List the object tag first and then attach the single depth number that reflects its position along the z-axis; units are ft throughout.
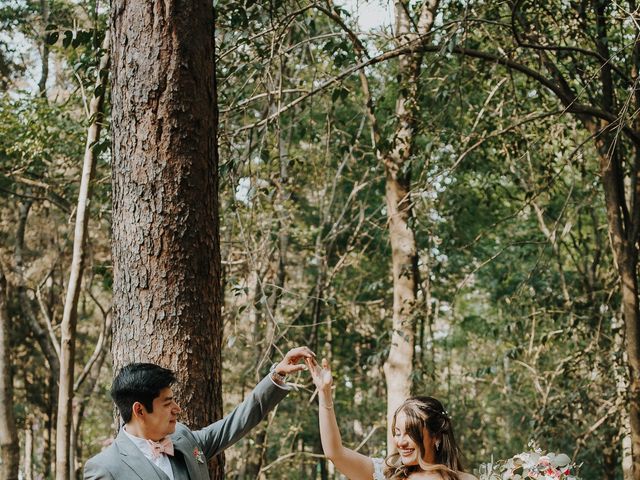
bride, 11.09
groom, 10.23
